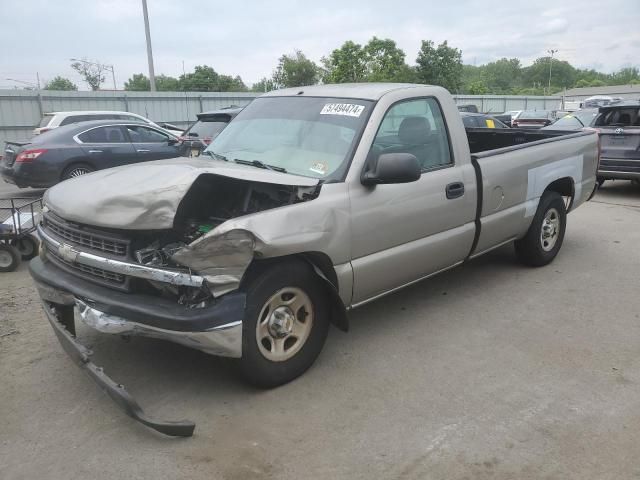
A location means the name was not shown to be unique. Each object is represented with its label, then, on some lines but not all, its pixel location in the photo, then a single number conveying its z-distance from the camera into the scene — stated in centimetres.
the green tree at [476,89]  5441
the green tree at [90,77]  6331
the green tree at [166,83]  7340
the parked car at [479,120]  1440
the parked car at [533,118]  1950
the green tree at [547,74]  13138
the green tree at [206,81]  6322
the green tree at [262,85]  5839
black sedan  1060
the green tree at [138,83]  8519
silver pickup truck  305
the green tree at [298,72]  5219
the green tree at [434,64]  4491
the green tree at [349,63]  3894
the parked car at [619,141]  993
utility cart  585
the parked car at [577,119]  1370
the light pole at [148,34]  2386
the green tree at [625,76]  12625
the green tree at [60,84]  8504
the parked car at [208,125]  1069
